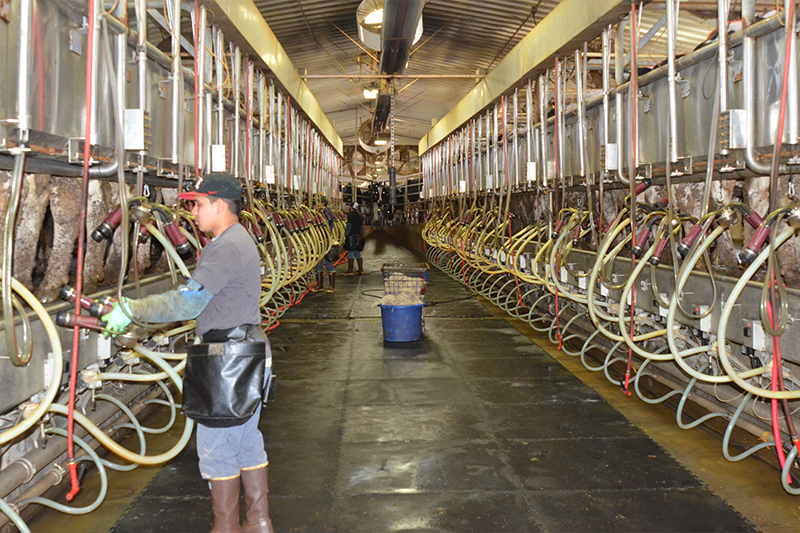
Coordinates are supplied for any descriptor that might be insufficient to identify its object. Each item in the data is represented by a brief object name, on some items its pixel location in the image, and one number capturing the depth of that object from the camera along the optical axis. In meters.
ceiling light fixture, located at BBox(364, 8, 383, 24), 7.39
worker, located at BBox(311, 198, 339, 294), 11.54
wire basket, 7.46
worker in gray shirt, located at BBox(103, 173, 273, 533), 2.62
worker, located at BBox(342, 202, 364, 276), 12.91
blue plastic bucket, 7.13
